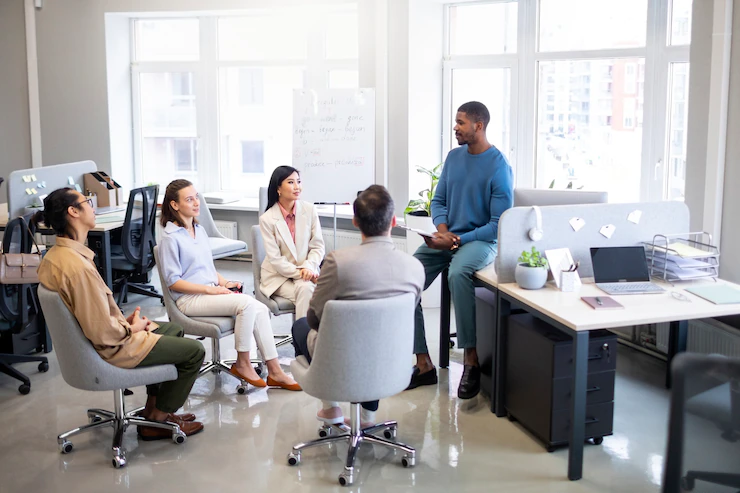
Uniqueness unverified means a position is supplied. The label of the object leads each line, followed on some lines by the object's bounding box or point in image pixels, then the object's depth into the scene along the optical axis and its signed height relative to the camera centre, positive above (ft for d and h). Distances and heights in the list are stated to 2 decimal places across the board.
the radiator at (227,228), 23.80 -2.65
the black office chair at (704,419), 6.01 -2.12
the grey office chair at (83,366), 10.29 -2.98
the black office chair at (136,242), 17.76 -2.34
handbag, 13.14 -2.13
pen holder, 11.80 -2.09
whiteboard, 18.67 -0.03
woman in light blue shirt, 12.96 -2.33
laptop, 12.09 -1.94
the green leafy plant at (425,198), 18.31 -1.42
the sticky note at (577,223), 12.35 -1.29
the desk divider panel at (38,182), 17.97 -1.01
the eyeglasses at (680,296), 11.21 -2.22
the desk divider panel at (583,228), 12.16 -1.37
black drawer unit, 11.13 -3.43
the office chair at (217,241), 18.31 -2.38
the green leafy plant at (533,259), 11.89 -1.79
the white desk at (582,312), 10.27 -2.30
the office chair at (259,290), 14.15 -2.70
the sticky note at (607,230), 12.45 -1.41
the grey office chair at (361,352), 9.74 -2.64
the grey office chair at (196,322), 12.97 -2.97
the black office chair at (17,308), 13.47 -2.90
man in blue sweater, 13.32 -1.57
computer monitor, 13.44 -0.99
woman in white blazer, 14.17 -1.88
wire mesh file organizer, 12.07 -1.85
